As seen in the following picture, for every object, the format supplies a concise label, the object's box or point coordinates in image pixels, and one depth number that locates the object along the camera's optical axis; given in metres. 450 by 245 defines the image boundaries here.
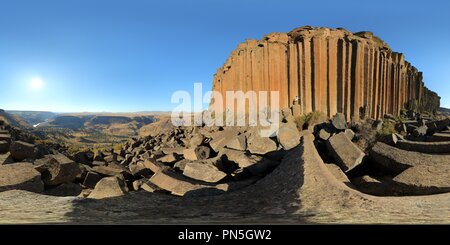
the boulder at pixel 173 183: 5.72
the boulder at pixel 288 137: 8.94
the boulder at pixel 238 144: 9.30
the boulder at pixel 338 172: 5.57
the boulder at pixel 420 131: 9.01
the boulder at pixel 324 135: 8.56
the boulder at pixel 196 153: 9.22
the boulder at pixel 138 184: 7.09
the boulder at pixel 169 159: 9.58
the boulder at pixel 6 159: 6.14
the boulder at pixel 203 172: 6.69
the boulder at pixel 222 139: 9.84
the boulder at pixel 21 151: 6.95
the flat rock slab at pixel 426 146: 5.77
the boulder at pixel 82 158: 10.91
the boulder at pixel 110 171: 8.36
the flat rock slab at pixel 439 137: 6.88
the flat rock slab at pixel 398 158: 5.00
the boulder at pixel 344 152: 6.15
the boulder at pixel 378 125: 10.30
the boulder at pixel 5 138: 7.51
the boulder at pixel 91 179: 7.45
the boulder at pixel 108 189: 5.13
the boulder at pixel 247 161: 6.80
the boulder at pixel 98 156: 12.86
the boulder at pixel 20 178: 4.89
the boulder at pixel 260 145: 8.54
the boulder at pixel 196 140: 11.95
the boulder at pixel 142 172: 8.48
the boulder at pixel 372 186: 4.80
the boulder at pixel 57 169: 6.29
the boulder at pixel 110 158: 13.21
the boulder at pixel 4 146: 7.05
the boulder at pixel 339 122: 9.18
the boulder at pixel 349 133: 8.16
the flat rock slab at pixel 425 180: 4.07
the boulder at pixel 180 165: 8.11
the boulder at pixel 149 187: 6.16
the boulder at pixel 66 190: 6.09
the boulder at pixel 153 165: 8.50
